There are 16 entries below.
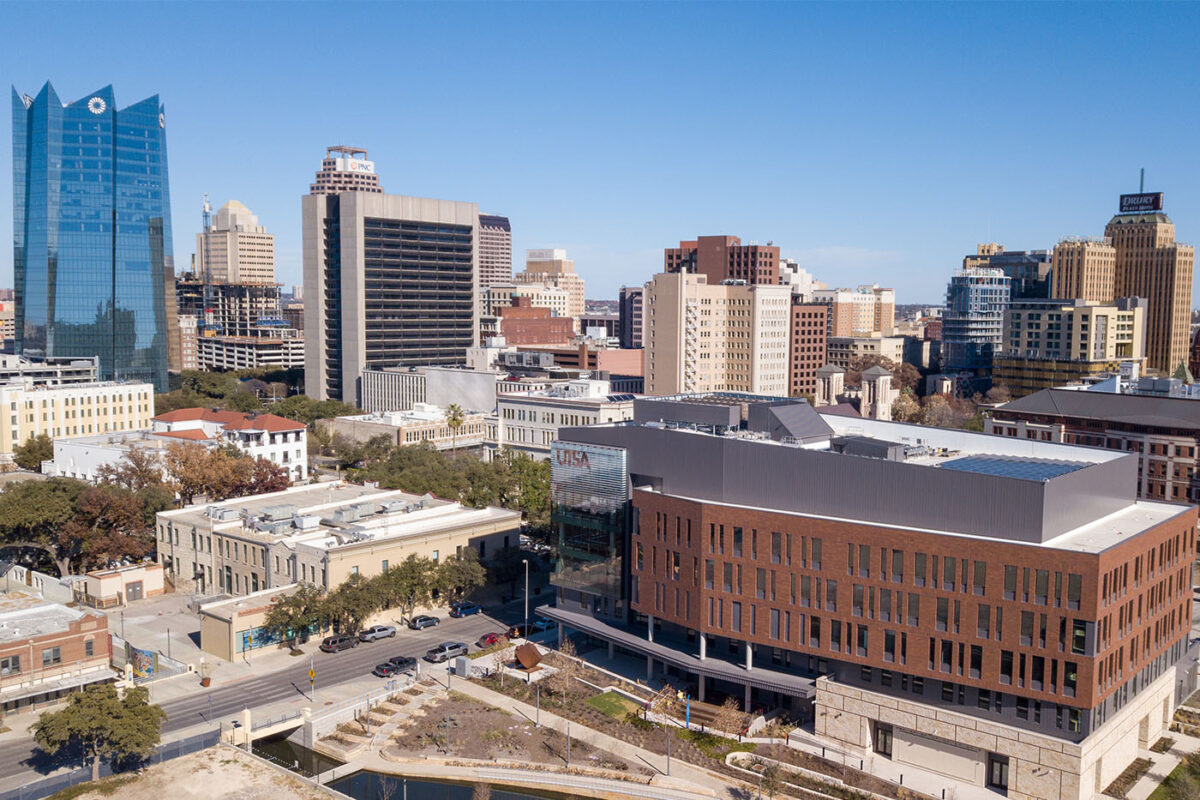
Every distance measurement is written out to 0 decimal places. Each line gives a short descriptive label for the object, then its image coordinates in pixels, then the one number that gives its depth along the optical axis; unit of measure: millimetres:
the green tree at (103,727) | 58625
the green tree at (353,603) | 81062
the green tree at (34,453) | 147875
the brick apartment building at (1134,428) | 112750
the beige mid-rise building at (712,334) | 187125
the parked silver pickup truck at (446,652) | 78812
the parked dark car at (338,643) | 81562
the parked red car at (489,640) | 82500
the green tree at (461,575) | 88625
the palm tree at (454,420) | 167875
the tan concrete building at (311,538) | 87688
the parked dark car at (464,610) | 90562
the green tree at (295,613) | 79938
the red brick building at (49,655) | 69500
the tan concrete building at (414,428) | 166125
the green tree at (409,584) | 85750
